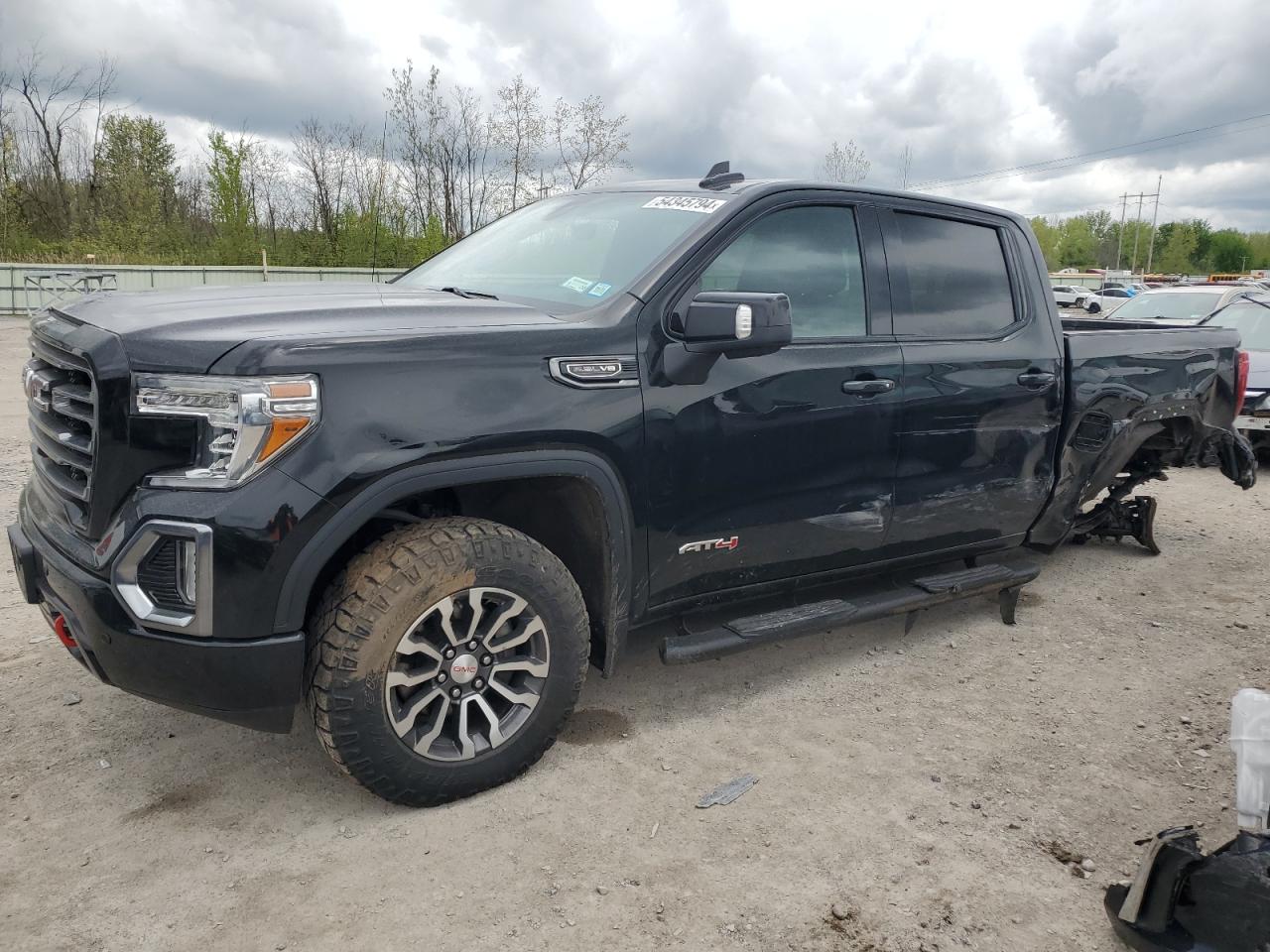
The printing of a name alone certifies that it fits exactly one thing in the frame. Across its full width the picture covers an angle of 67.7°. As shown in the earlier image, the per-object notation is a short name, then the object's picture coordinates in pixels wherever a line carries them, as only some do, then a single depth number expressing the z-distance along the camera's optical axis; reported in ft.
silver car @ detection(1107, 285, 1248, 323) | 37.99
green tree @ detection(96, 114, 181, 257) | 107.14
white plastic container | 7.77
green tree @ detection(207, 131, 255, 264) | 103.86
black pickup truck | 8.08
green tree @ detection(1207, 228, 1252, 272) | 406.82
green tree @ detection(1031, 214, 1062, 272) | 414.49
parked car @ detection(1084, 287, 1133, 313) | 102.53
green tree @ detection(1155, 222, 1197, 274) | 383.65
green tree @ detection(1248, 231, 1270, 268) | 431.10
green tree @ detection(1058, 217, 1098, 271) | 422.82
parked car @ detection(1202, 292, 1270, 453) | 28.86
